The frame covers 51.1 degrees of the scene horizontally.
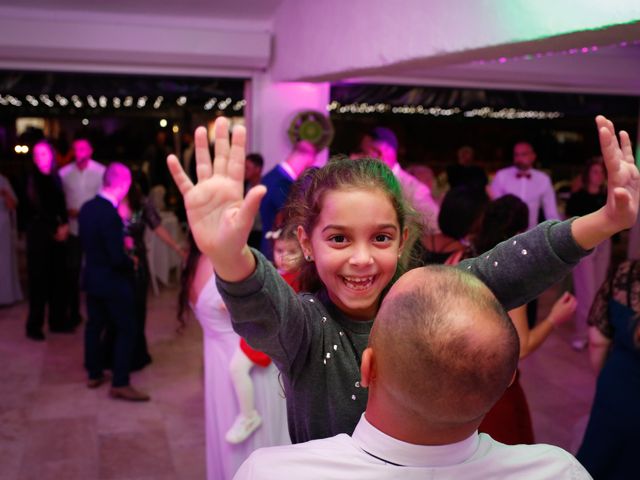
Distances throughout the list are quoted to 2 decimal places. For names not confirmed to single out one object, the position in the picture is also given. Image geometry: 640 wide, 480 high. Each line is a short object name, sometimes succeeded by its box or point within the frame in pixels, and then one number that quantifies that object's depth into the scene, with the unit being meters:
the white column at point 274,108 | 5.84
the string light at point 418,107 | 6.55
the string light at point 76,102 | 7.97
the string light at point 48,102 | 7.48
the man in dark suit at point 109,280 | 3.92
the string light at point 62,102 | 7.99
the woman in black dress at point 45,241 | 5.05
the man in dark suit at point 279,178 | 4.17
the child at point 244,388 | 2.51
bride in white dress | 2.59
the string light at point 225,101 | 6.10
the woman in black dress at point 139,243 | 4.47
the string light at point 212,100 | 6.03
